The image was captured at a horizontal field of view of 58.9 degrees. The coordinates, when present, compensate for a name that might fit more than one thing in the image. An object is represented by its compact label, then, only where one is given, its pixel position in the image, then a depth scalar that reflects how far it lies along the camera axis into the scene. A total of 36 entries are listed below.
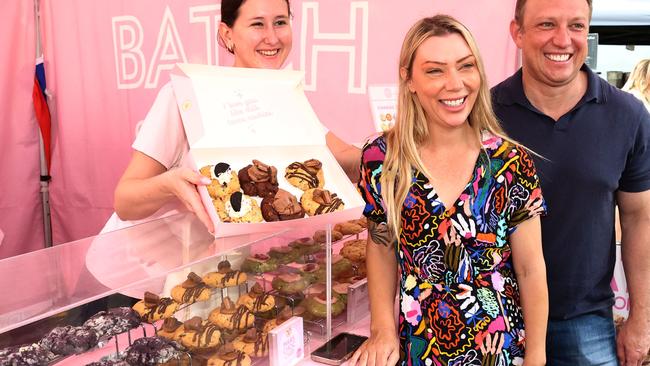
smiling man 1.97
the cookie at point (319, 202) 1.48
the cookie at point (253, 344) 1.49
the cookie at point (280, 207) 1.42
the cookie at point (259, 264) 1.57
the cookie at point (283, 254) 1.62
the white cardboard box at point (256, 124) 1.50
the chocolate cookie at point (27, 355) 1.08
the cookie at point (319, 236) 1.71
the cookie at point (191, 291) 1.42
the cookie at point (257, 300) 1.55
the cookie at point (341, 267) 1.84
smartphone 1.54
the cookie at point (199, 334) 1.40
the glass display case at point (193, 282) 1.23
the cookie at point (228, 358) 1.43
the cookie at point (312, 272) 1.70
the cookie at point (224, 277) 1.49
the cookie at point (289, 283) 1.64
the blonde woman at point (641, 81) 4.18
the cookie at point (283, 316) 1.54
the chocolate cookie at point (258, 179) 1.47
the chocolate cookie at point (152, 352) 1.31
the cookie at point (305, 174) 1.57
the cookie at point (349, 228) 2.03
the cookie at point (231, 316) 1.49
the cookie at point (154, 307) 1.37
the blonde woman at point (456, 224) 1.52
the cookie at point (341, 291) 1.78
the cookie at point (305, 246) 1.68
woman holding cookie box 1.40
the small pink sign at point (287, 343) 1.43
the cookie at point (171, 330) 1.39
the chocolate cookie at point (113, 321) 1.26
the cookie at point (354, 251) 1.91
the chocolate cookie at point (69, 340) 1.19
